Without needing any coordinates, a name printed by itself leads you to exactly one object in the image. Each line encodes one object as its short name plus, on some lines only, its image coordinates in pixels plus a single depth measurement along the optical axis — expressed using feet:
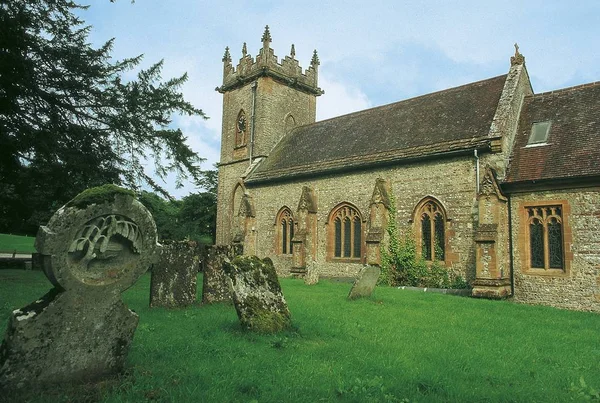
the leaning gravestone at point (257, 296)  23.09
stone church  47.14
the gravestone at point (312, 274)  55.16
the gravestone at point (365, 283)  39.29
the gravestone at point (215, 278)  33.73
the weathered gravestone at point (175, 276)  31.42
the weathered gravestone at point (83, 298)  13.07
